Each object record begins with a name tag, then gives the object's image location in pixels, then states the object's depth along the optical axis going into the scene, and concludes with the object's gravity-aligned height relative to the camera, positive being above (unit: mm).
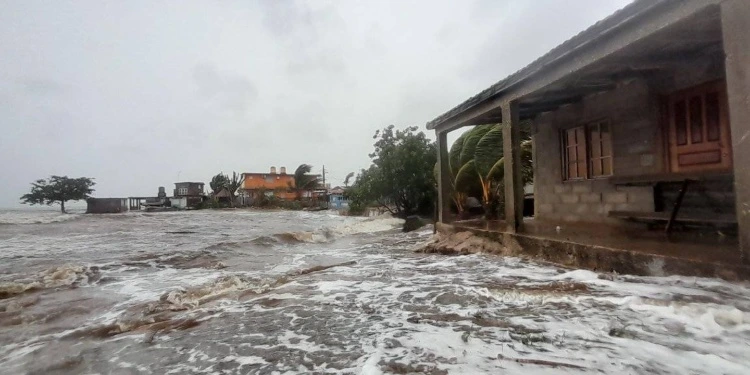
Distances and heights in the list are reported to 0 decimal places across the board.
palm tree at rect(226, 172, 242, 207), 49769 +1777
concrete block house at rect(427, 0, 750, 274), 3262 +1018
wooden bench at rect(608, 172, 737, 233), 4648 -373
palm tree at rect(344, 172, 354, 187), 33750 +1421
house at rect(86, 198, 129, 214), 41688 -318
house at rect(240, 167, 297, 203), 48562 +1664
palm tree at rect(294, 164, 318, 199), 48719 +2099
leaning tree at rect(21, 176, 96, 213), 43562 +1409
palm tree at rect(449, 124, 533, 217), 11656 +860
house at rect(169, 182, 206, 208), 49344 +682
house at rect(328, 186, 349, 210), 46500 -565
